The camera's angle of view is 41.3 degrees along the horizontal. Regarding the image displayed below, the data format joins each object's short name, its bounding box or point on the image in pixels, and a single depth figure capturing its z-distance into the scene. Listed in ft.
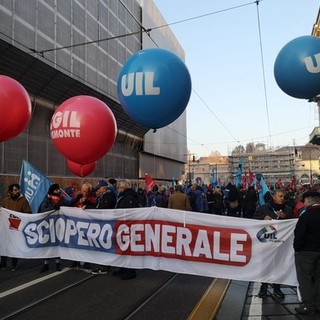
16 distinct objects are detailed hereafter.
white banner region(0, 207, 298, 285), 20.36
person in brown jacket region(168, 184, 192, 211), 34.04
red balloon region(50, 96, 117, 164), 25.35
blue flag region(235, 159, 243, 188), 96.90
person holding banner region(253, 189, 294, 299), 21.35
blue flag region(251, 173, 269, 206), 43.47
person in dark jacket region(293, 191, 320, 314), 18.02
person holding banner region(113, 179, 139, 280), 24.90
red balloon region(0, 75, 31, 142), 24.56
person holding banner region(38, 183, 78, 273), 27.04
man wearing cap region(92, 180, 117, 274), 27.11
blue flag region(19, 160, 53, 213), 32.32
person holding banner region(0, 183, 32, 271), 28.45
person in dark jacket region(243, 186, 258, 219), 51.03
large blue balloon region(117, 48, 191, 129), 22.62
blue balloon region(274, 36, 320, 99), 21.70
